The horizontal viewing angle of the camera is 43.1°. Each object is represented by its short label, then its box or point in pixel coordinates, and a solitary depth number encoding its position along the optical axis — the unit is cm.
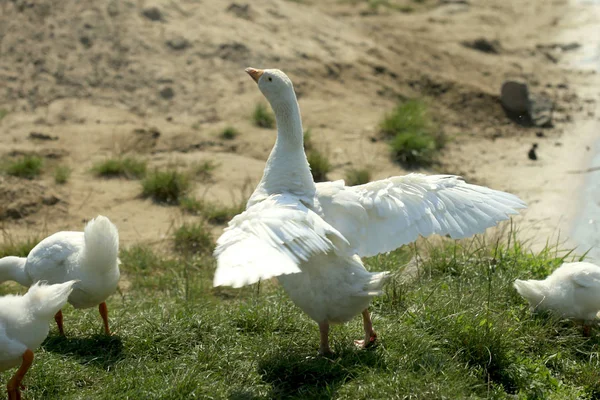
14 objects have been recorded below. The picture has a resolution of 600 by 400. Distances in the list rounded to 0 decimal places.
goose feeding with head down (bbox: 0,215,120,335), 525
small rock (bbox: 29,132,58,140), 939
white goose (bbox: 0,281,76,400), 452
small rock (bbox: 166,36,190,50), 1083
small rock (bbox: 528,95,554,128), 1018
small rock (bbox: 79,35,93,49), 1058
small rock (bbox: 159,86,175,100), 1030
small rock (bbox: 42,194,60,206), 818
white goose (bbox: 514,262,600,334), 545
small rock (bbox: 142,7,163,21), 1112
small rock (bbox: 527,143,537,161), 928
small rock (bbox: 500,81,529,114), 1042
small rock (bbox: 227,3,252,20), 1185
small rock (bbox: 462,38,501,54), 1270
